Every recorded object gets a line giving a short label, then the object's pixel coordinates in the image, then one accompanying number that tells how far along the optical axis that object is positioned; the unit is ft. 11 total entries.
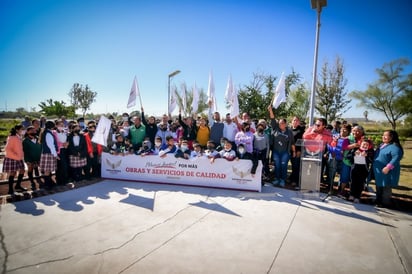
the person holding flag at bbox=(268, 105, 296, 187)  22.03
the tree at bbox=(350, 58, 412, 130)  74.74
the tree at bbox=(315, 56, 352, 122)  48.98
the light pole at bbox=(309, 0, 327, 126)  23.30
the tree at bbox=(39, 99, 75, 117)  111.86
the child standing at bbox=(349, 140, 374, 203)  18.34
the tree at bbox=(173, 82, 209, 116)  130.85
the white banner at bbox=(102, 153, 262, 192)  21.09
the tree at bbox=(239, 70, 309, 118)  46.73
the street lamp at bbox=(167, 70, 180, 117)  43.19
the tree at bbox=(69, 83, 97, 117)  125.80
